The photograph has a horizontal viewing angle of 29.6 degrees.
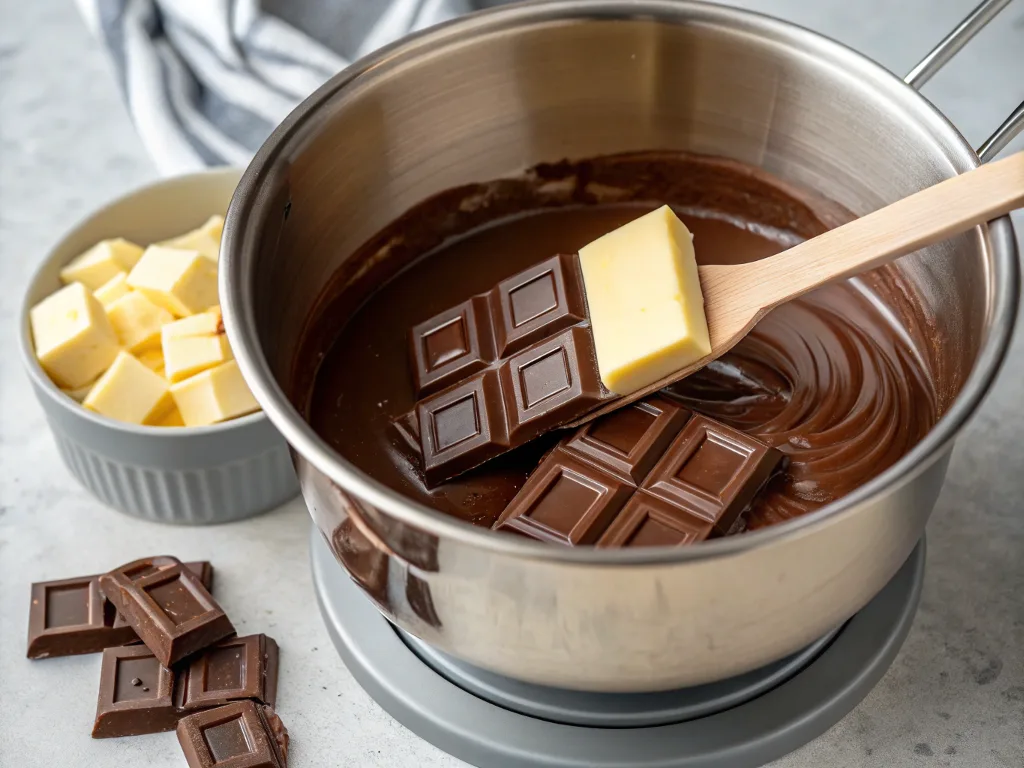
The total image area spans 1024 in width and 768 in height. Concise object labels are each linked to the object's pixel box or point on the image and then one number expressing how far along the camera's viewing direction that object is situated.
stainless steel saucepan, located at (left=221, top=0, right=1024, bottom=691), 0.40
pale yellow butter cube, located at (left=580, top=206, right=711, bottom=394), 0.46
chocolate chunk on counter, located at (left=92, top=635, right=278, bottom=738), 0.46
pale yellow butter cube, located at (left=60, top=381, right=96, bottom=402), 0.52
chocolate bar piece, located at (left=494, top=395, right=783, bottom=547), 0.44
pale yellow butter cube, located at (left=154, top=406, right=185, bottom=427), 0.52
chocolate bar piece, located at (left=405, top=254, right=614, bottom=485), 0.47
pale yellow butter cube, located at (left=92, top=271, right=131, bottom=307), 0.54
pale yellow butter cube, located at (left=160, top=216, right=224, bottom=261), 0.55
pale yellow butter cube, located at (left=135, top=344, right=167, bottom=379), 0.53
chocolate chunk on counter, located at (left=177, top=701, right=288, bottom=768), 0.45
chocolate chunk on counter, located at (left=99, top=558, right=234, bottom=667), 0.47
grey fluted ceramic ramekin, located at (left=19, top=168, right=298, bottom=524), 0.49
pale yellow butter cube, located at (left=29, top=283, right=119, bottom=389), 0.51
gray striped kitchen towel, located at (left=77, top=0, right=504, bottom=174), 0.60
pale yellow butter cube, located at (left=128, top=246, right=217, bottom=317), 0.53
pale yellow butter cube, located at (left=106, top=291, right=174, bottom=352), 0.53
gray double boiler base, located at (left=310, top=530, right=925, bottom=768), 0.45
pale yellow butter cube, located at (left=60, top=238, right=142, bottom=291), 0.54
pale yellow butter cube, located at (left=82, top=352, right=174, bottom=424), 0.50
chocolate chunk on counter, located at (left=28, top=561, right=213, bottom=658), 0.48
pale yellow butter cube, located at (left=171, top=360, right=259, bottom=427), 0.50
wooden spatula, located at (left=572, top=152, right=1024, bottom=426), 0.43
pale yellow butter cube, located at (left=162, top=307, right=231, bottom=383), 0.51
